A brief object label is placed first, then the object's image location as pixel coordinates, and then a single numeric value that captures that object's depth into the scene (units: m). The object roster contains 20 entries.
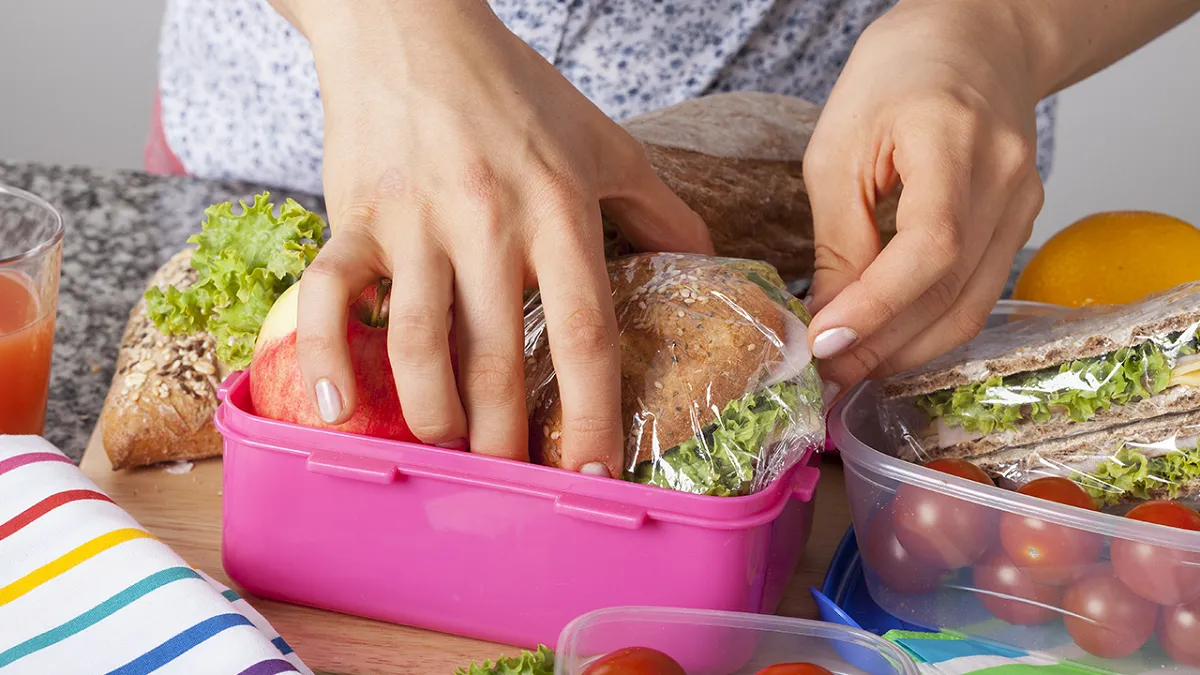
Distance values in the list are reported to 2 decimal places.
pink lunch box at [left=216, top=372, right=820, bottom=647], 0.83
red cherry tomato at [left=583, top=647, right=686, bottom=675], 0.73
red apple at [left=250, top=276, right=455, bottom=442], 0.88
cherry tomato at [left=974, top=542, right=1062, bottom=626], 0.90
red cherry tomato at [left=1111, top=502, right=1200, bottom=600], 0.84
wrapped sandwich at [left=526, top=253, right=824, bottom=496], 0.85
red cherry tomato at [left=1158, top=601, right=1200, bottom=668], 0.85
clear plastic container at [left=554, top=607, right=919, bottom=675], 0.77
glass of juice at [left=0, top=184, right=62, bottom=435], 1.01
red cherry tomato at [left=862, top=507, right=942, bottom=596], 0.94
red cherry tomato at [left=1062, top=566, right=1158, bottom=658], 0.87
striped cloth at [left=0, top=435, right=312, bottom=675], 0.78
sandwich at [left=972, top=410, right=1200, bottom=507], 0.93
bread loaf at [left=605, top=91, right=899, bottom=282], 1.20
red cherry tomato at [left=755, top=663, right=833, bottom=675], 0.75
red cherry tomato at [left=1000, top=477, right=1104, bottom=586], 0.87
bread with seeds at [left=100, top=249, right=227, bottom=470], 1.12
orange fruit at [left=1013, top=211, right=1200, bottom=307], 1.23
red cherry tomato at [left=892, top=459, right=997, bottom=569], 0.90
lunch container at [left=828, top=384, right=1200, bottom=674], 0.85
